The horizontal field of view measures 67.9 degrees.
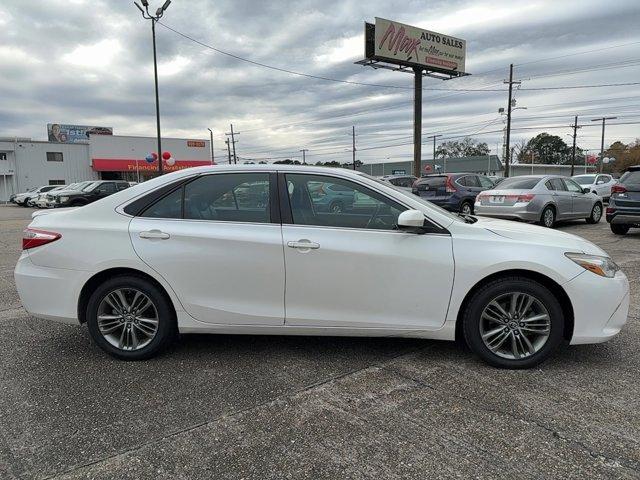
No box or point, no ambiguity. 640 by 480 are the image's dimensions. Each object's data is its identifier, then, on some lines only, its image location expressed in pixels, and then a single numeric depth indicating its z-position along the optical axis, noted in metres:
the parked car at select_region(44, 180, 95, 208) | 25.20
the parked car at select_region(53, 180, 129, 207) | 24.23
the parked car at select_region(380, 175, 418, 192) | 21.22
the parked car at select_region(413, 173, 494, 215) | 15.23
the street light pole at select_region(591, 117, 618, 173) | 66.16
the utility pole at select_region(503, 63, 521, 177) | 41.87
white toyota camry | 3.49
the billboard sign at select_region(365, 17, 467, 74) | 33.69
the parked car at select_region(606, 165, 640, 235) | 9.60
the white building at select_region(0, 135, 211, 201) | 47.62
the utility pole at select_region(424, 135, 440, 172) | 74.13
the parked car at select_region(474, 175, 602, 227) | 11.54
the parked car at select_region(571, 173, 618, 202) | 22.16
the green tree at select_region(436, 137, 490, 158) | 106.25
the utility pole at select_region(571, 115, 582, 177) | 67.85
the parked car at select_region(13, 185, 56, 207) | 34.72
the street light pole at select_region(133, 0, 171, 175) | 17.72
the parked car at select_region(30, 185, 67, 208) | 28.87
